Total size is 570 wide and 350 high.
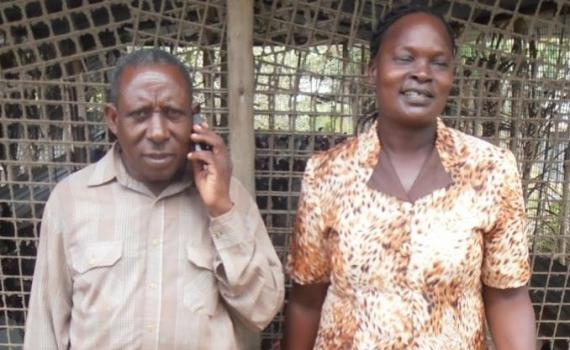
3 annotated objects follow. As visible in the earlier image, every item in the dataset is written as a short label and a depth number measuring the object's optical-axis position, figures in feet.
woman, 5.53
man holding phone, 5.57
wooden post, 7.22
